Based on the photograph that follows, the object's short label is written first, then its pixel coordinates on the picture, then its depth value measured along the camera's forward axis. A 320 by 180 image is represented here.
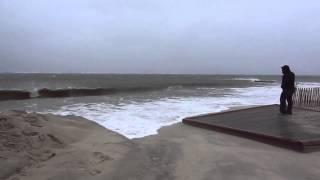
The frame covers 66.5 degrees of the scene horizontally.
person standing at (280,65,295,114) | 7.83
